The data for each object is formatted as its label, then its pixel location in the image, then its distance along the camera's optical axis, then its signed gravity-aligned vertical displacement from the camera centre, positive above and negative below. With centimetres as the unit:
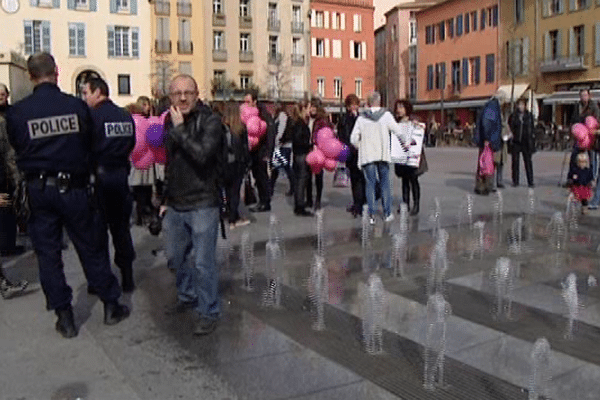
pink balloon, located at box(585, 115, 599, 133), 1129 +24
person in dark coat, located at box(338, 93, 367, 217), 1086 -25
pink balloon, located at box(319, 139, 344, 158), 1059 -5
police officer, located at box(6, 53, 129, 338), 486 -18
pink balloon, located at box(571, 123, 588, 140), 1115 +12
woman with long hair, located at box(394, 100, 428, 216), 1081 -41
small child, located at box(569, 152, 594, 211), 1080 -59
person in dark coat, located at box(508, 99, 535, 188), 1461 +5
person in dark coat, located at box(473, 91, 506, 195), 1294 +20
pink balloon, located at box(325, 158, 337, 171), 1071 -27
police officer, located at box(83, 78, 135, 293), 605 -17
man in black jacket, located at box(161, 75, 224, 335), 501 -28
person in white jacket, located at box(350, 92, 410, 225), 977 -1
